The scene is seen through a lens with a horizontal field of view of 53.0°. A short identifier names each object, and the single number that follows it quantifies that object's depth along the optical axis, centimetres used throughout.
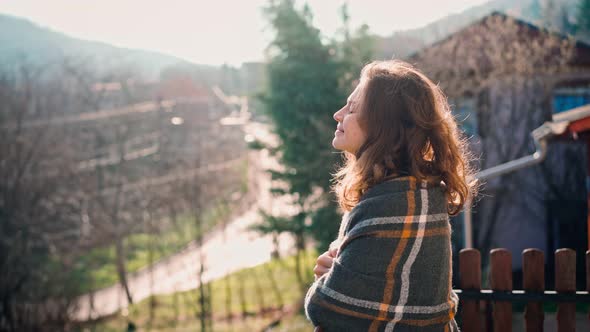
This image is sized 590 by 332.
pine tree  1288
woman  159
